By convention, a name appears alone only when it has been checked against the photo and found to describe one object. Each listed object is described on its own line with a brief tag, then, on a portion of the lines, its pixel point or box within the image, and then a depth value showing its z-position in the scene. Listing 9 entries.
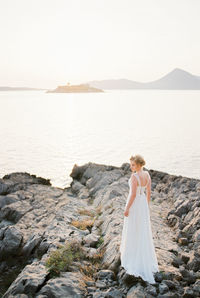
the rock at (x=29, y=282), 9.62
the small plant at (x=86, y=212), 20.33
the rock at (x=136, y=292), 8.95
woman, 9.84
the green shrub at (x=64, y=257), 10.65
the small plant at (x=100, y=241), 14.14
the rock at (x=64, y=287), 9.25
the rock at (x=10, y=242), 16.80
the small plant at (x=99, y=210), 20.41
